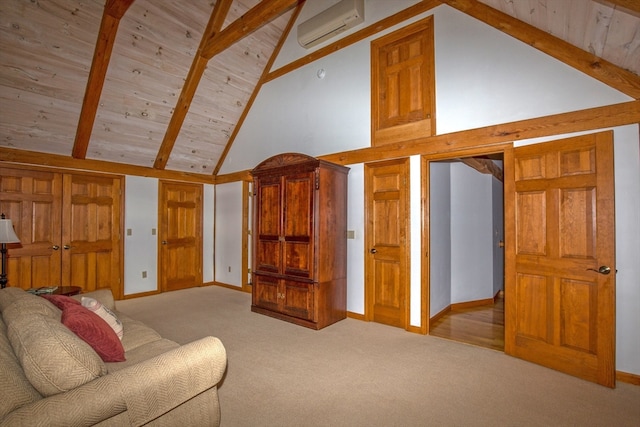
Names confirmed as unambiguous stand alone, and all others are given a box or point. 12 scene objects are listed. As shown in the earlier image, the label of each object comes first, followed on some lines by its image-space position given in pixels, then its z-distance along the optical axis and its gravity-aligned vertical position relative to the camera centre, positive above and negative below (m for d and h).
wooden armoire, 3.82 -0.32
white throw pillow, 2.26 -0.71
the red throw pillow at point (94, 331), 1.77 -0.68
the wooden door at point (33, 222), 4.43 -0.10
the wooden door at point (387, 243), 3.83 -0.34
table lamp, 3.18 -0.23
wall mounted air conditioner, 4.07 +2.64
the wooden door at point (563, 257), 2.53 -0.36
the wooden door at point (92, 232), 4.90 -0.27
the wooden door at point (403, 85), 3.65 +1.63
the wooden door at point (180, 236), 5.88 -0.40
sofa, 1.19 -0.71
